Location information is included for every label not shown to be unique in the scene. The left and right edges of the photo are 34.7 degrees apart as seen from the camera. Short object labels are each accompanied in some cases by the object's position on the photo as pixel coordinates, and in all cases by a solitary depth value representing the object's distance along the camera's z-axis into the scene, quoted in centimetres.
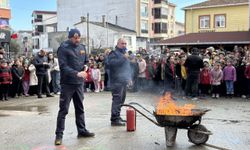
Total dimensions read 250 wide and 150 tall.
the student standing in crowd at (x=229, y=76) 1442
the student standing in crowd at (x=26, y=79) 1540
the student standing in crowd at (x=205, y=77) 1482
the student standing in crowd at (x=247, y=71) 1427
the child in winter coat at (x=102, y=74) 1762
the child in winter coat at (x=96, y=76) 1711
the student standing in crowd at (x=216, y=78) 1457
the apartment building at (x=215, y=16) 4428
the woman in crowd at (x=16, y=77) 1496
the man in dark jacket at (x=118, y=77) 860
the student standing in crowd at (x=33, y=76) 1520
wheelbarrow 652
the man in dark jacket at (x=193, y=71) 1395
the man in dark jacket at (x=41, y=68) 1482
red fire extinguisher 800
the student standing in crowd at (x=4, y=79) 1416
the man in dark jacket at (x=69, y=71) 699
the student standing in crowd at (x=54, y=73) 1601
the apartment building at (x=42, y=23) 7449
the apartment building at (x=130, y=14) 6388
